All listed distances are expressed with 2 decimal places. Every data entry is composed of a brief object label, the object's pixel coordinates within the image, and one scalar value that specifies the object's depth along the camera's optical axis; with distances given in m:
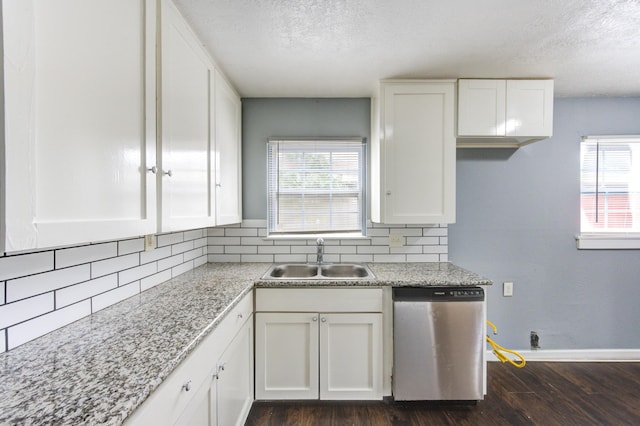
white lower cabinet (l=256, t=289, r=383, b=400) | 1.95
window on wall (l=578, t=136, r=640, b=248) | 2.58
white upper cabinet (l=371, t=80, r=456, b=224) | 2.17
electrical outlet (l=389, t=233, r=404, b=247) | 2.50
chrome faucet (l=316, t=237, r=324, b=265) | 2.40
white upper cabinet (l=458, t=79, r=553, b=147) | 2.15
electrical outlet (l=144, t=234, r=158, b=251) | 1.60
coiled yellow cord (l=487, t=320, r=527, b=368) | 2.39
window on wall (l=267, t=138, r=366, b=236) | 2.57
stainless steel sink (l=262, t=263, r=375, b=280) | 2.42
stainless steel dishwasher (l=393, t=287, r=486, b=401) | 1.88
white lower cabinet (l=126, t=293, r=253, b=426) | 0.87
